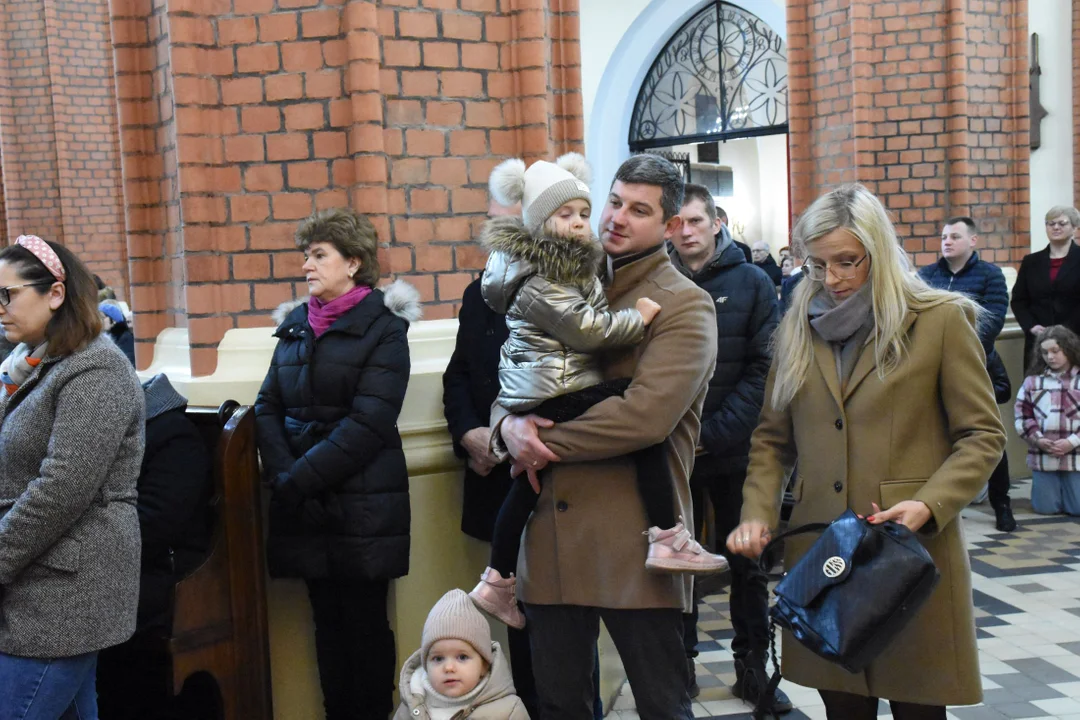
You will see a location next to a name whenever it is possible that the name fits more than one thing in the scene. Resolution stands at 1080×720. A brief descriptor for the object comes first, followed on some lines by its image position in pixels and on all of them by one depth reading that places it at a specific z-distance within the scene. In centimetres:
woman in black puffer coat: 325
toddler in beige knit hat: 281
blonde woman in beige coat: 244
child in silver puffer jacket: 256
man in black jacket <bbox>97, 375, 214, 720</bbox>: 304
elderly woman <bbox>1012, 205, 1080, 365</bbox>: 685
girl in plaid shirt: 654
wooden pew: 319
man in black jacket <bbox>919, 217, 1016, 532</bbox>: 627
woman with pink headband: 254
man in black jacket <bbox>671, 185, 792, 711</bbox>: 388
